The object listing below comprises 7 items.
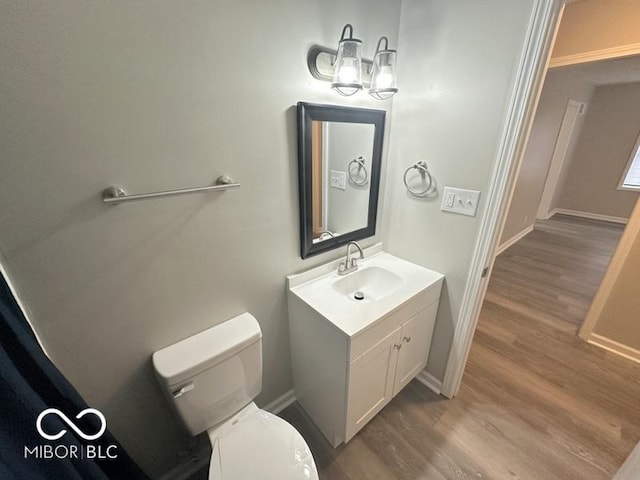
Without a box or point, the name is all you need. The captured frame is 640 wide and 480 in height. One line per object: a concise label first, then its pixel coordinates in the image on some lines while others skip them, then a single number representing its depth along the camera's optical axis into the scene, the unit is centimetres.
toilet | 96
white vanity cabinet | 115
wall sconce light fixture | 108
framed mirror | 122
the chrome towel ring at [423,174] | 145
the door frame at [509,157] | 99
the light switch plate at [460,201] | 131
